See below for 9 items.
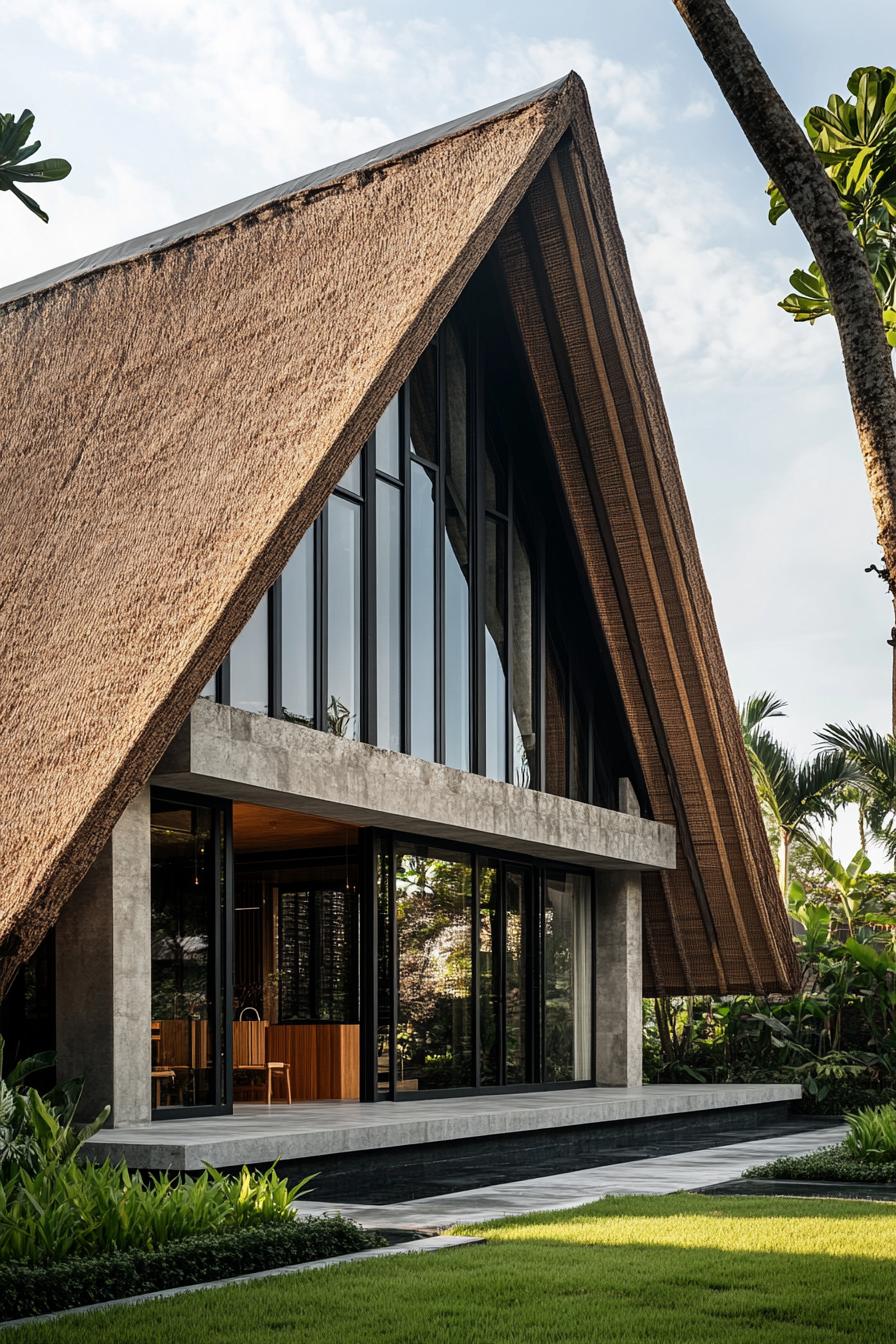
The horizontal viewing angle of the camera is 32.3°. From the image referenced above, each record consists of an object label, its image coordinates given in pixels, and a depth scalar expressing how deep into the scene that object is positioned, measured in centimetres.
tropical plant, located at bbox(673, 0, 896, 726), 552
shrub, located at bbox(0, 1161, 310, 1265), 670
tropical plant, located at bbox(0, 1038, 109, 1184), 767
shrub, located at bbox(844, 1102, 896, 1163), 1102
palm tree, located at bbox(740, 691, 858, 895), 2233
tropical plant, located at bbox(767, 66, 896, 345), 849
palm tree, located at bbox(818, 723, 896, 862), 1934
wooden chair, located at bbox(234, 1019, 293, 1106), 1390
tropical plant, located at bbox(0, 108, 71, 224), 852
